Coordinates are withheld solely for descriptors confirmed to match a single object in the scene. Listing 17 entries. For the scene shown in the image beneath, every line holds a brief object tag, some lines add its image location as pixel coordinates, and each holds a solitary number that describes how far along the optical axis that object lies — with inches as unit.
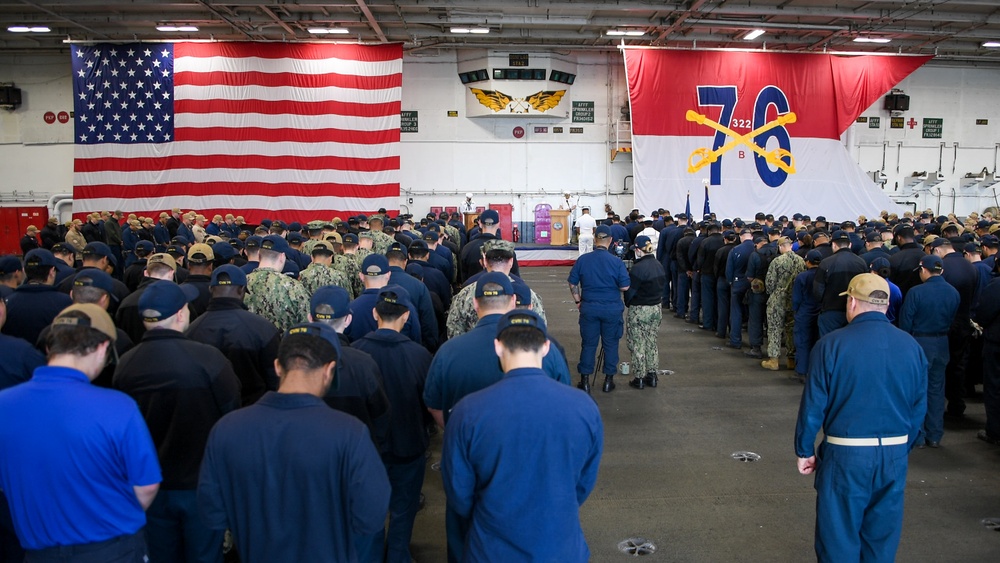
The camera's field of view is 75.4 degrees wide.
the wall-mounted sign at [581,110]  810.8
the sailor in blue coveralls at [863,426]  129.9
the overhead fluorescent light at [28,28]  649.1
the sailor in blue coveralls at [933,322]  227.3
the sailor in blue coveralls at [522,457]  88.5
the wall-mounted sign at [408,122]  794.8
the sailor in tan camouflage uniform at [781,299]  331.3
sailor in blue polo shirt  87.7
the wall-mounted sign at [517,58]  759.1
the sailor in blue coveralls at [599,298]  279.6
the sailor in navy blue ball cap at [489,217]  351.9
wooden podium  782.5
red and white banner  748.0
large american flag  687.1
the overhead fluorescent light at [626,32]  716.4
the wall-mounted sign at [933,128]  857.5
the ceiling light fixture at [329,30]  692.7
